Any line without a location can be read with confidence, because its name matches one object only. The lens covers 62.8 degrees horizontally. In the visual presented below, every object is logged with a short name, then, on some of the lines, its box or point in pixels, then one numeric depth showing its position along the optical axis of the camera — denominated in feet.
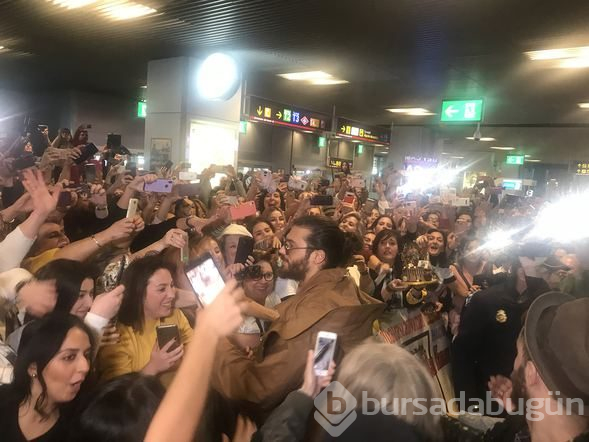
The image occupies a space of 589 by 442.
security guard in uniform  9.79
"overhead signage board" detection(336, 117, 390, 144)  43.80
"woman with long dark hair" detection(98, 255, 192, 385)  7.48
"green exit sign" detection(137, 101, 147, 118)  45.73
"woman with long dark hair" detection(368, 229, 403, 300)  14.81
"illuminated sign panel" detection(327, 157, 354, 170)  52.54
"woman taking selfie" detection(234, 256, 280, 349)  8.42
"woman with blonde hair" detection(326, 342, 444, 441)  4.42
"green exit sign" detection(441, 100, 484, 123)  30.40
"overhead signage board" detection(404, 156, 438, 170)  39.68
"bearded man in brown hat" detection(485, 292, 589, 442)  4.57
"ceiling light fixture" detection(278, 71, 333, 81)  31.83
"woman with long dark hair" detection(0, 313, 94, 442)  5.96
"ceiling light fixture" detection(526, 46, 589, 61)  22.69
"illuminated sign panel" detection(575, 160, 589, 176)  56.08
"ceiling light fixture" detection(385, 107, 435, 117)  45.98
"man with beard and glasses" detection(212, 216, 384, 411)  6.54
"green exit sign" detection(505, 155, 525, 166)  84.17
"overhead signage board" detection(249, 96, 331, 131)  32.65
